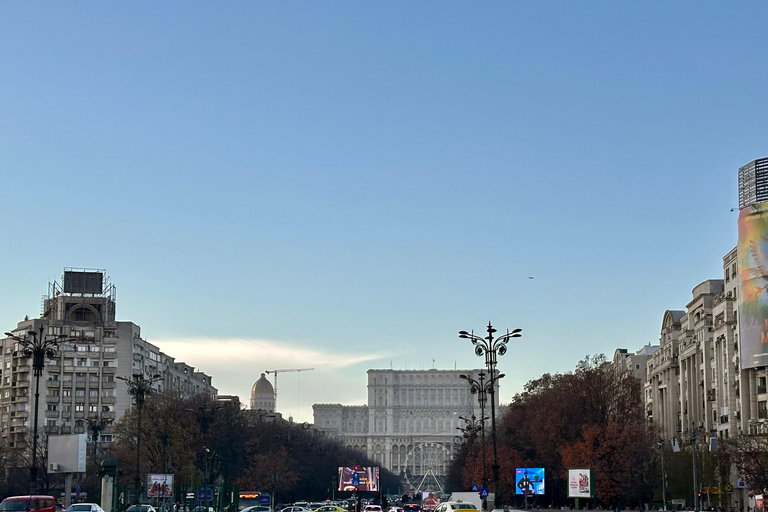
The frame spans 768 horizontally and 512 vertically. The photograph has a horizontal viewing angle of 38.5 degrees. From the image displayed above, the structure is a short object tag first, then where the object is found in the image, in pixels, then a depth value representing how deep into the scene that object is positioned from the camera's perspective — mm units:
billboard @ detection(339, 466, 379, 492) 103688
